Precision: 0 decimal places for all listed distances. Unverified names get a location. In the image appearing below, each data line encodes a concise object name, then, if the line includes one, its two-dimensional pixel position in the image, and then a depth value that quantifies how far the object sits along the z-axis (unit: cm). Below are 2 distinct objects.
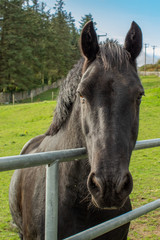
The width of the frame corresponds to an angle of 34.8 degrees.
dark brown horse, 162
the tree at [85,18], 5906
